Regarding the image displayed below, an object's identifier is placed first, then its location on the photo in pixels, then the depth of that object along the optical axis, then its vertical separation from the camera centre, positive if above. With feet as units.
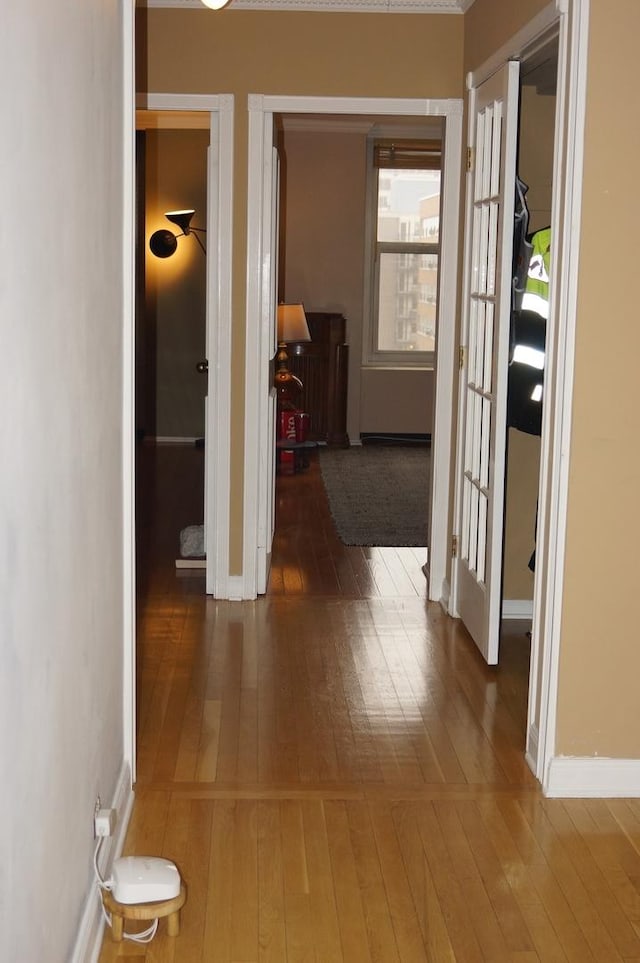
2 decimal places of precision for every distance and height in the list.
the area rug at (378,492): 23.27 -4.36
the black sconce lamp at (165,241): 32.30 +1.70
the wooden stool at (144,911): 8.48 -4.48
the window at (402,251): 34.58 +1.73
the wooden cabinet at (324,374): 33.86 -2.00
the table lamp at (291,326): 28.86 -0.52
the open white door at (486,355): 14.38 -0.61
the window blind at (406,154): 34.40 +4.55
